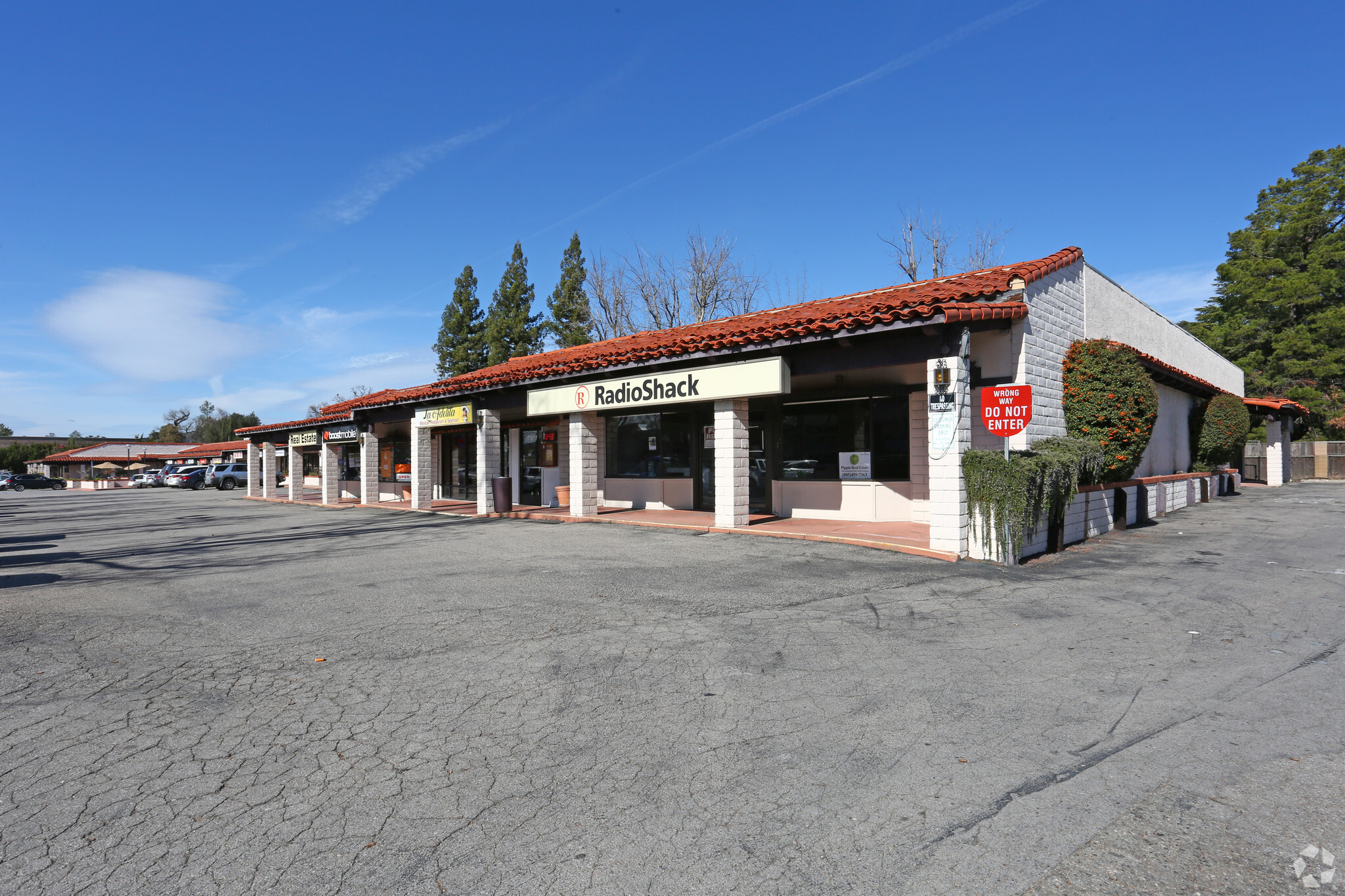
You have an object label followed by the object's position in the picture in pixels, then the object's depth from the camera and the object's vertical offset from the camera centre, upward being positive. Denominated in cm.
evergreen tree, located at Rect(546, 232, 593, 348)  4053 +955
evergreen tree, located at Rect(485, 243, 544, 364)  4469 +943
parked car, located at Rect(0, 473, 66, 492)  5531 -116
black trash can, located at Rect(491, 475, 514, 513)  1770 -82
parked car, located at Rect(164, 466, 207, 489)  4756 -85
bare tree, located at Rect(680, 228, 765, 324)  3325 +824
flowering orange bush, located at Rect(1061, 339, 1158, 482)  1211 +90
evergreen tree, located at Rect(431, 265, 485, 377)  4691 +890
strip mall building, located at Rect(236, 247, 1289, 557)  1009 +119
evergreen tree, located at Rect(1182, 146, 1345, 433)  3438 +832
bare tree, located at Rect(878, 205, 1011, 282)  2894 +826
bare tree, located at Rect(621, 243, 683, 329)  3394 +773
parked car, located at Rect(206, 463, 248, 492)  4550 -76
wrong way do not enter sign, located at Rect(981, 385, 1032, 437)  914 +62
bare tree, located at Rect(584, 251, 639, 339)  3662 +816
